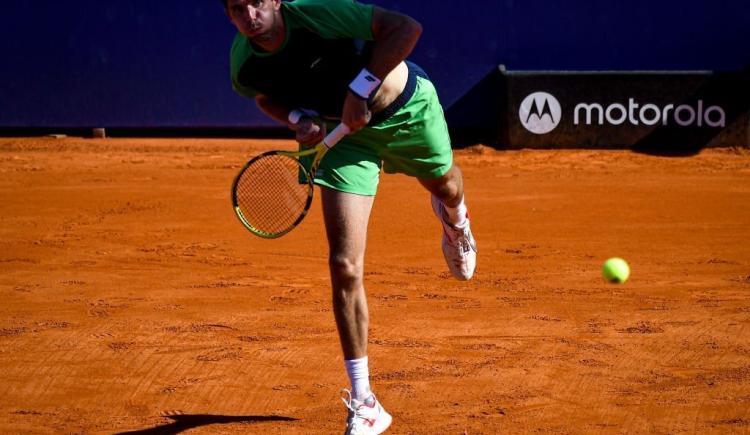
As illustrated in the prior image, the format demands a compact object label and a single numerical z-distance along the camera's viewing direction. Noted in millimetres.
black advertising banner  23719
